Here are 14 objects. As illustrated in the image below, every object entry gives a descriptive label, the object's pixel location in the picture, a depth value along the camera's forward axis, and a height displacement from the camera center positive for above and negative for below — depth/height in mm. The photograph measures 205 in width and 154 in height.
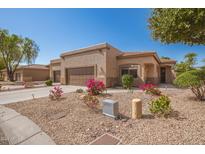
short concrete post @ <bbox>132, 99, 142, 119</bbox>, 4715 -1194
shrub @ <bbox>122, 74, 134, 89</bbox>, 12070 -397
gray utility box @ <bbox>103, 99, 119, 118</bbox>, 4719 -1176
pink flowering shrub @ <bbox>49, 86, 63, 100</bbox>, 7985 -1043
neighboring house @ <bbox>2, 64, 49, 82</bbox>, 28234 +1032
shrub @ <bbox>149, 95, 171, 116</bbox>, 4789 -1150
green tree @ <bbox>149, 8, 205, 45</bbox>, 4883 +2181
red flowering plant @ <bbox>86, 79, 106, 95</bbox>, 8113 -636
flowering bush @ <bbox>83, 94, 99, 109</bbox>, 5801 -1119
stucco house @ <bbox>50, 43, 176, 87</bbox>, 14336 +1438
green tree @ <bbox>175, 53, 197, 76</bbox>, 18898 +1890
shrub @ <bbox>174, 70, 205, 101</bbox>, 6406 -238
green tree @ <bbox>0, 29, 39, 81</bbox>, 26875 +6299
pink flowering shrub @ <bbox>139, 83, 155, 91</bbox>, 8570 -695
